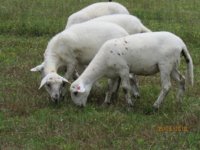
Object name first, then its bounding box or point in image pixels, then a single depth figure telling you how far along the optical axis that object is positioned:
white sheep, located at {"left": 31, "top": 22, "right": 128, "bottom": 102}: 11.83
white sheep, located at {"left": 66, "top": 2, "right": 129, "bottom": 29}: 14.14
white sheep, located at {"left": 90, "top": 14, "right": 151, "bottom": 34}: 12.45
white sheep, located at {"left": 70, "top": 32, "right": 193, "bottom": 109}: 10.43
